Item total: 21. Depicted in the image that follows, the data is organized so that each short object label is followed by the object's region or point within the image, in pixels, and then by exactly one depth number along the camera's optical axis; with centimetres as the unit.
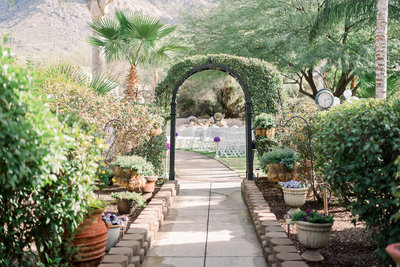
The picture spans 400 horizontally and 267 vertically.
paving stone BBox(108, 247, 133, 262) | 356
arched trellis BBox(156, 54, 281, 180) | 812
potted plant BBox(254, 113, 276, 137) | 725
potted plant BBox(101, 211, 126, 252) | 404
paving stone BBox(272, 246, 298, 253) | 352
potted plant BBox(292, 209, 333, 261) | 372
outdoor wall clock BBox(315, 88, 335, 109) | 781
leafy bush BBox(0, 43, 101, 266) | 242
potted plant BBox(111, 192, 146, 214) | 541
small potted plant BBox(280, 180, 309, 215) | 540
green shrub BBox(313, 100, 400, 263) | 294
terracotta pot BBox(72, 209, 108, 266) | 330
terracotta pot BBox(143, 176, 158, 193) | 645
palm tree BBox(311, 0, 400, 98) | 866
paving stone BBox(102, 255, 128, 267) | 334
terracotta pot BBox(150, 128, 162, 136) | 722
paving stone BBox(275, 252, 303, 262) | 331
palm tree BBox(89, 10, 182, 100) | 957
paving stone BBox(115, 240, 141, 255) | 376
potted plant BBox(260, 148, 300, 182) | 608
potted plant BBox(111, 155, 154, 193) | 610
